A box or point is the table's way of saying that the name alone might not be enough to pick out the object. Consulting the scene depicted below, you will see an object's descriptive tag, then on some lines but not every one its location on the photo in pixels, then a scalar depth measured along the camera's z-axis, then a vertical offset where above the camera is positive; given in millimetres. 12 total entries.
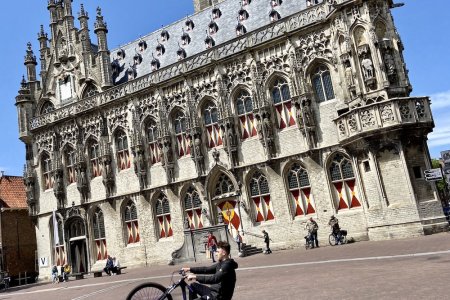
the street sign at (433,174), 16984 +607
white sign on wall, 30512 -897
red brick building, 33219 +1458
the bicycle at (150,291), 6062 -868
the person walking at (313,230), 19750 -1098
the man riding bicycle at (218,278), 5422 -732
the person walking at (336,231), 19422 -1253
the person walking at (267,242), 20484 -1354
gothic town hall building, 18688 +5235
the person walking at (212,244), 20344 -1032
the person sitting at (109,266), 24266 -1582
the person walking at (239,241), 20906 -1105
